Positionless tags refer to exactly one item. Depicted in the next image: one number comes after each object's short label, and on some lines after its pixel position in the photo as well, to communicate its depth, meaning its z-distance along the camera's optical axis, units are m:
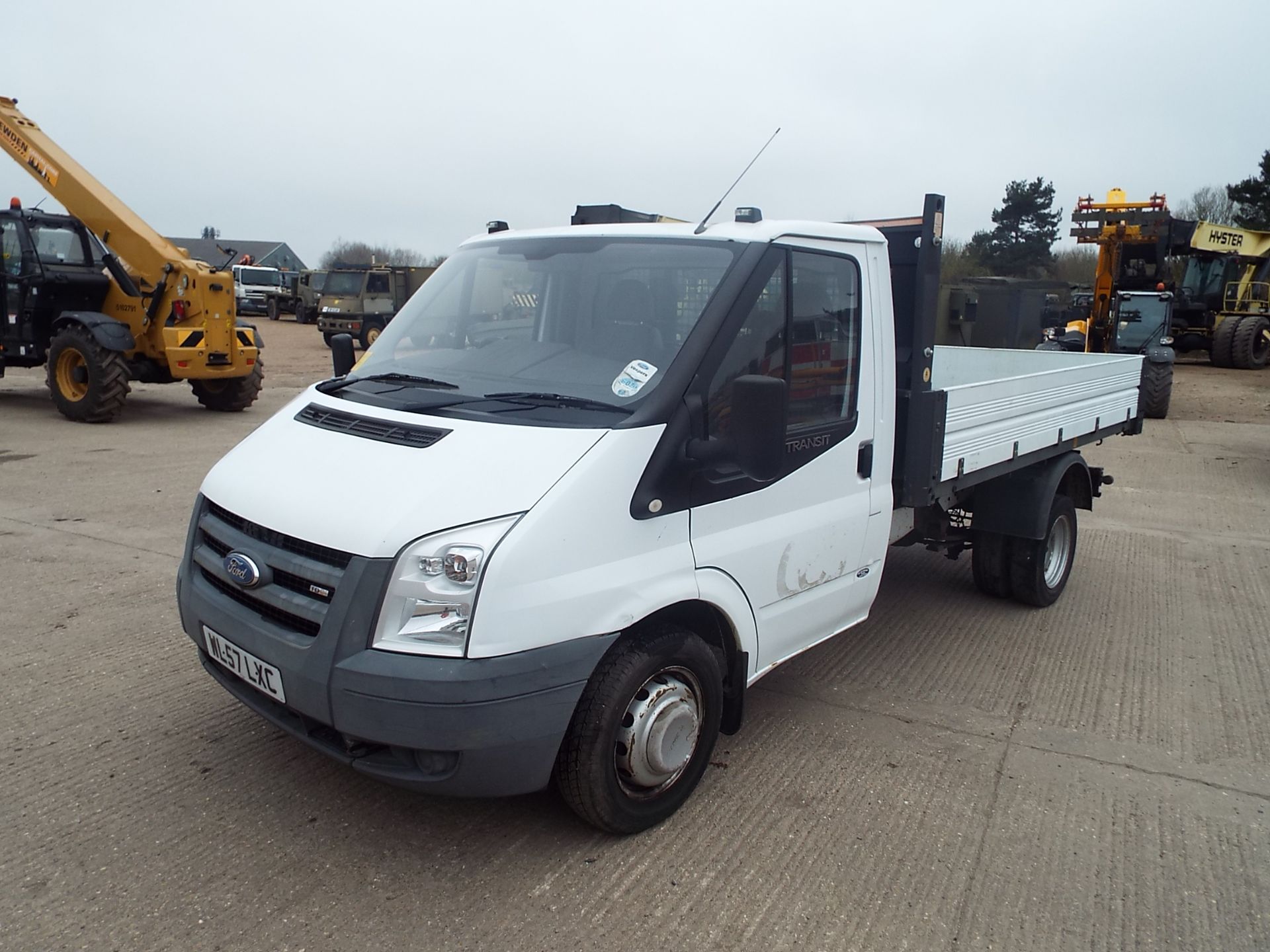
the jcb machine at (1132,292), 15.40
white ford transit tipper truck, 2.76
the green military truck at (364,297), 27.88
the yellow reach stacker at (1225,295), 22.61
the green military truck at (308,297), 37.62
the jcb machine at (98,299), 11.97
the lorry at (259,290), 40.53
